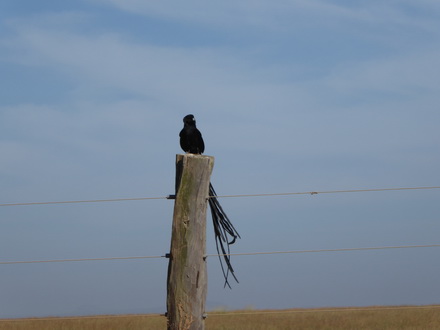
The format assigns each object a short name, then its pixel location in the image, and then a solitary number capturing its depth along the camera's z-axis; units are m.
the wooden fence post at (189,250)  9.76
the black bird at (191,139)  13.47
